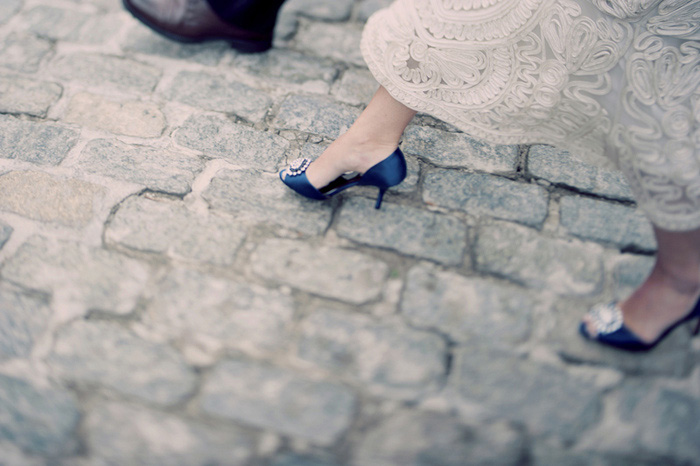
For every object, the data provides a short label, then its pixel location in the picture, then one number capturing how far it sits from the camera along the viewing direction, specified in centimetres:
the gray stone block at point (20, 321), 136
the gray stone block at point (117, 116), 203
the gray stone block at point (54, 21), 248
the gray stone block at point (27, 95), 208
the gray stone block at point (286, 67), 235
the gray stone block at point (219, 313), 141
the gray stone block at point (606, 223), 174
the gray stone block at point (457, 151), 199
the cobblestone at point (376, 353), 135
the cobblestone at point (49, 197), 169
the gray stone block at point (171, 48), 244
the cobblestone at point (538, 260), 160
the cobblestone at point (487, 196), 180
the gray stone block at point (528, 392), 129
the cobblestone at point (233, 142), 194
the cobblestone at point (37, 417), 120
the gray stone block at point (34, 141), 188
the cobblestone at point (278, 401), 125
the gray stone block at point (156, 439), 118
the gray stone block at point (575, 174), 192
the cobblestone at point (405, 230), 168
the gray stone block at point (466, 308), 147
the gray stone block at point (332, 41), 249
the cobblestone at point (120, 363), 130
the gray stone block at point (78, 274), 147
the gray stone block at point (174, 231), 161
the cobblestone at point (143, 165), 182
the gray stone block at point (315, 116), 210
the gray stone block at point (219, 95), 215
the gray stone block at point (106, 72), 224
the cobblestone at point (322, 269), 154
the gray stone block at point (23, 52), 229
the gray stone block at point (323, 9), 274
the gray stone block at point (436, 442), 122
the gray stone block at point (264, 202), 173
